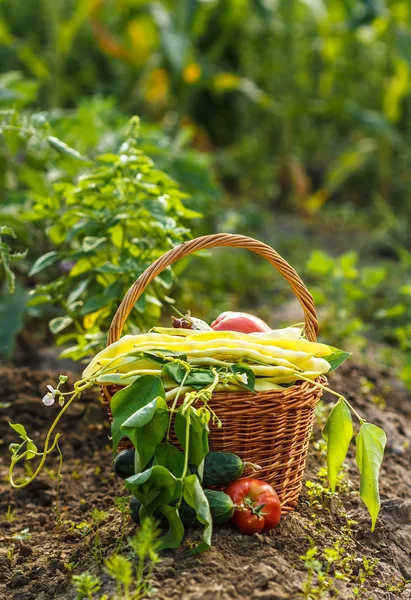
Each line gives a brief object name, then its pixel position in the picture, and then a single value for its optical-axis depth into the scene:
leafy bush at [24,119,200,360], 2.92
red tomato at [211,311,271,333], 2.44
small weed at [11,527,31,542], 2.50
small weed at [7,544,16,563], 2.42
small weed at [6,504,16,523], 2.75
